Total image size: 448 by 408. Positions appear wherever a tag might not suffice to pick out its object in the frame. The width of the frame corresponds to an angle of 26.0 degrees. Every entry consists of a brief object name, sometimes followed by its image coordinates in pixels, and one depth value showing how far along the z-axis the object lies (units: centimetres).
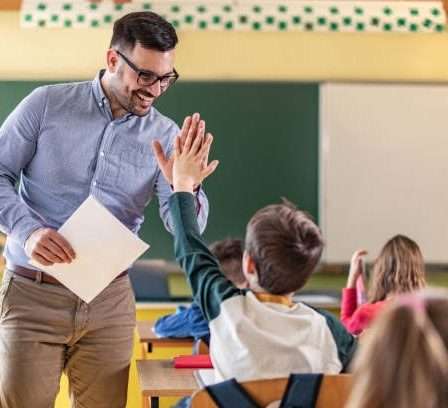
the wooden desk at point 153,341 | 450
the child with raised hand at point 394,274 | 396
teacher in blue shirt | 282
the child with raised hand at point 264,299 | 216
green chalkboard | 614
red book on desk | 332
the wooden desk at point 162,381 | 326
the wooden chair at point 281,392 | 201
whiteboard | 622
